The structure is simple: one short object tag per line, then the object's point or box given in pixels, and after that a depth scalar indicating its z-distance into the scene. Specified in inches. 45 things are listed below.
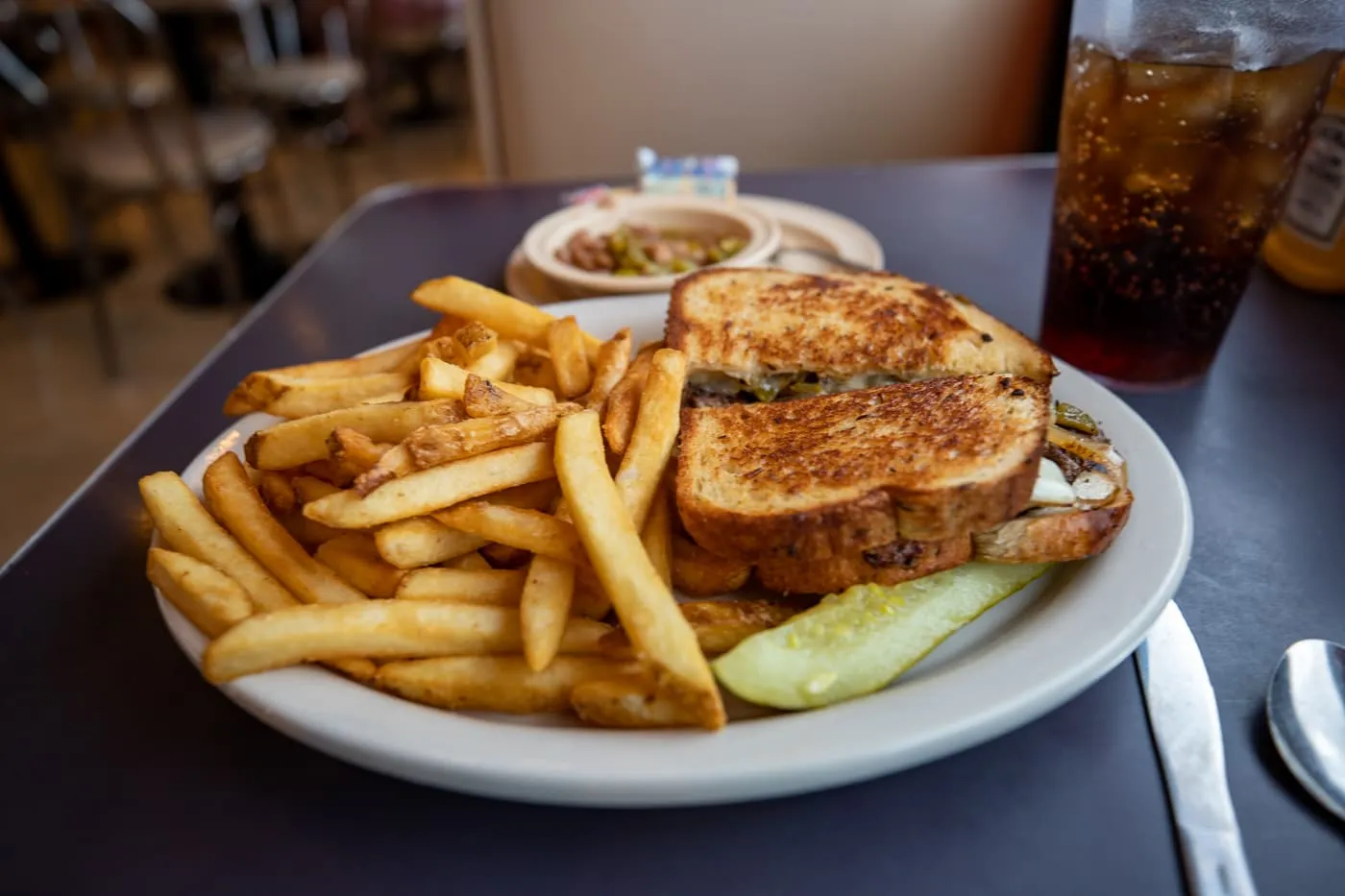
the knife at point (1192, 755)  8.0
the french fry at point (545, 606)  8.8
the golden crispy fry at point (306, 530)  10.9
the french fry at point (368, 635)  8.7
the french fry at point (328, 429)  10.9
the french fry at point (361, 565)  10.0
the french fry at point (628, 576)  8.3
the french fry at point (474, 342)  12.2
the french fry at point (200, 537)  9.8
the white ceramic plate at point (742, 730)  7.9
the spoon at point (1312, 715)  8.6
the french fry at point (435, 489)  9.6
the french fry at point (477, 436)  10.0
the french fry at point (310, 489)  10.7
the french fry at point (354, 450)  10.2
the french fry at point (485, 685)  9.0
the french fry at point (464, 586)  9.6
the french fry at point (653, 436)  10.2
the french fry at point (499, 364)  12.3
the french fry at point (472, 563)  10.4
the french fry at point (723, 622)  9.5
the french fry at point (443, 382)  11.1
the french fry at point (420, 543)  9.7
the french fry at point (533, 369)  13.7
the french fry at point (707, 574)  10.5
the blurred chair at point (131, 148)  37.2
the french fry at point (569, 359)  12.6
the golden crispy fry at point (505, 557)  10.6
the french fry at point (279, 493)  11.0
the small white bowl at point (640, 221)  17.0
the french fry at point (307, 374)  11.8
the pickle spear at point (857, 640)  8.9
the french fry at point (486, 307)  13.2
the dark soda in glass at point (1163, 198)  12.6
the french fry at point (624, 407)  11.1
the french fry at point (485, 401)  10.6
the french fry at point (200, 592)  9.1
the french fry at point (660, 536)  10.1
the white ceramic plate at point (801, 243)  18.1
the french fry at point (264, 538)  9.9
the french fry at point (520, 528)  9.7
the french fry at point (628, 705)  8.5
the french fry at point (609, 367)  12.2
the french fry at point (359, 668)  9.1
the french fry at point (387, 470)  9.7
